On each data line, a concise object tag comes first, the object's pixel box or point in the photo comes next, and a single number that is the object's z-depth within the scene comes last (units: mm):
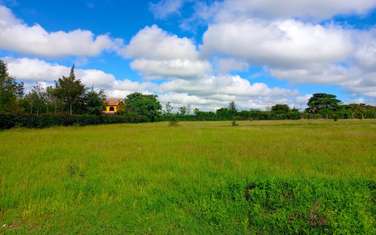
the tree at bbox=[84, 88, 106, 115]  44938
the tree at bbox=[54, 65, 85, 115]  42656
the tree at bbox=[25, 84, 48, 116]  41719
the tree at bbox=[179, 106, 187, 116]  90000
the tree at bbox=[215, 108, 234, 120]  67375
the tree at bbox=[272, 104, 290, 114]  80869
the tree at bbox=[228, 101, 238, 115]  92906
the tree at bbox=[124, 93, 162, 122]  62594
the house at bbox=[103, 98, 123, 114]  76438
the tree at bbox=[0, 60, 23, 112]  32916
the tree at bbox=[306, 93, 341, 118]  85544
